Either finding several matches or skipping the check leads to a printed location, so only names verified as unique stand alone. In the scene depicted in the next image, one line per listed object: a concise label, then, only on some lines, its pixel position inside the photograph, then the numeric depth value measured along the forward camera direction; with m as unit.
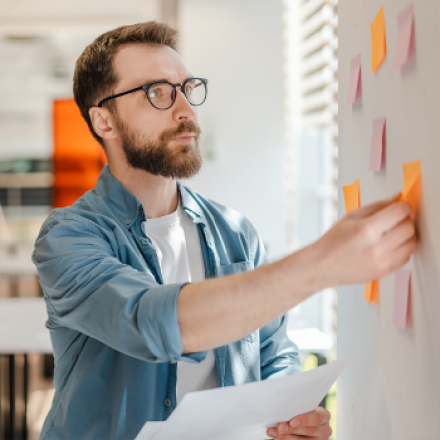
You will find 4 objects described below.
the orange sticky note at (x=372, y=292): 0.78
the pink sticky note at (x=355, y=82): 0.85
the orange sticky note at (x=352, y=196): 0.86
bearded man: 0.59
